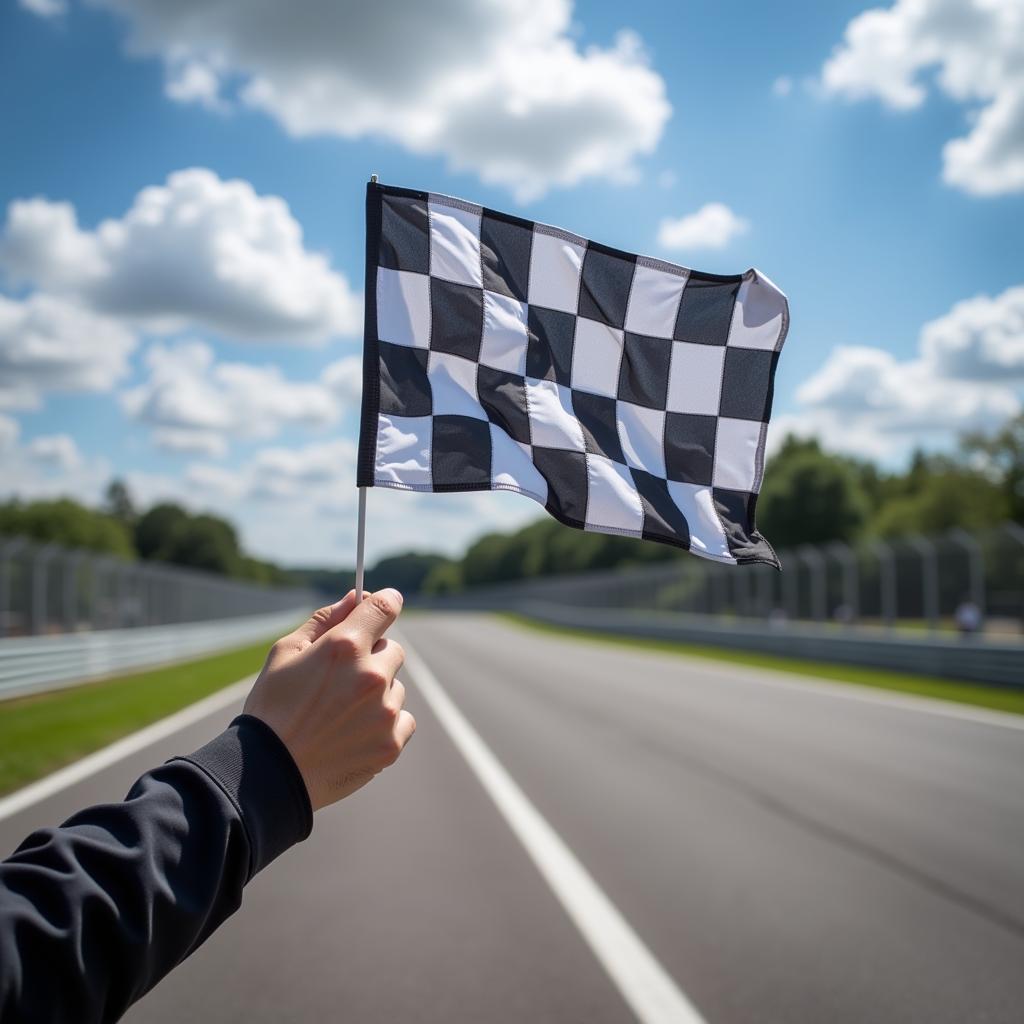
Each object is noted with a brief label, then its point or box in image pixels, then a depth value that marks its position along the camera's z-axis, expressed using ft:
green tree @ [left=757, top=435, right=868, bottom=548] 271.90
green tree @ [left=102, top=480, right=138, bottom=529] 574.56
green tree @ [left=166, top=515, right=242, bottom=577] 477.77
